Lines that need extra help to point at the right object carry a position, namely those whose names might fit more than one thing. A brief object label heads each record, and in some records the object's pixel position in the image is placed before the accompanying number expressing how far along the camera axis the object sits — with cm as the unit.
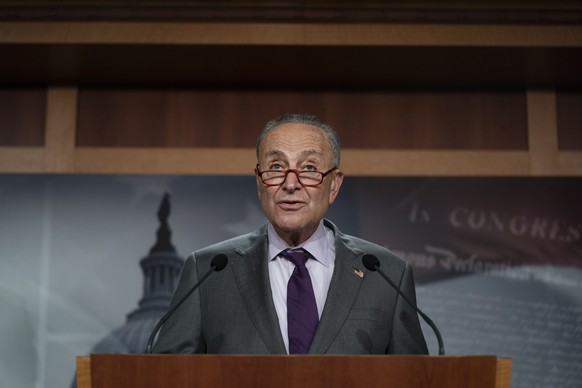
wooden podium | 239
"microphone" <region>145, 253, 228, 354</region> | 258
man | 272
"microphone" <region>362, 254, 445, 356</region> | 266
